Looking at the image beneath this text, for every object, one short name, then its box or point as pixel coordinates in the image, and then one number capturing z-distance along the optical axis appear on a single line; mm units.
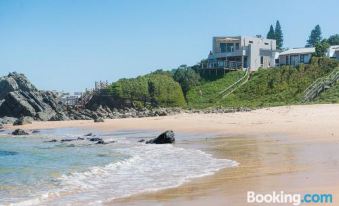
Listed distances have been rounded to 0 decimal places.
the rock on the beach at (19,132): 35488
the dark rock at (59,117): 51812
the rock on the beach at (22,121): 48416
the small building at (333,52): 69812
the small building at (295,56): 70862
